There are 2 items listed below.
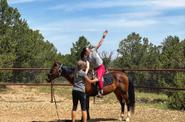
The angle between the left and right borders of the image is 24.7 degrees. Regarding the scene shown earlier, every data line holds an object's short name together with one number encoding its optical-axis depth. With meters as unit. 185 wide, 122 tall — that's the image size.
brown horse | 10.98
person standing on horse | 10.61
